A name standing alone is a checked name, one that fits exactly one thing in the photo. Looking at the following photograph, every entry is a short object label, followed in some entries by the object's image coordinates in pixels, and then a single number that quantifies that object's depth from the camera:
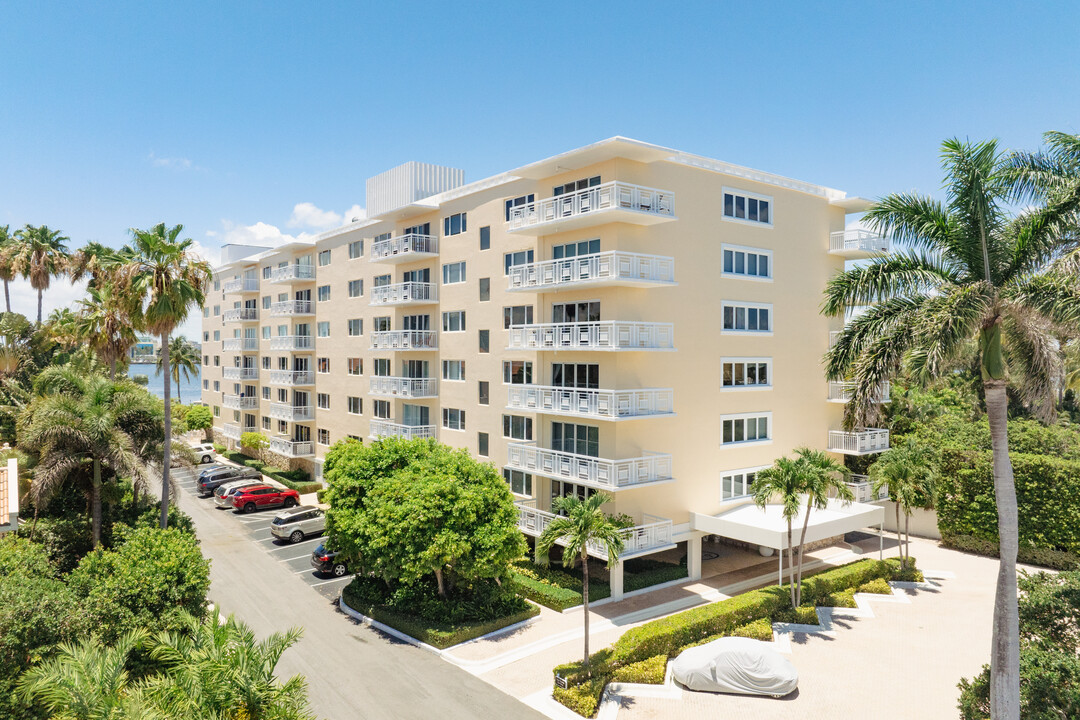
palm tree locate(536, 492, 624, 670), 19.12
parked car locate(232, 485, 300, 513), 40.50
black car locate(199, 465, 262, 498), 46.25
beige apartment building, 26.22
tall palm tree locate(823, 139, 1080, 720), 14.56
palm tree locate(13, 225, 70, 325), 41.88
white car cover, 18.55
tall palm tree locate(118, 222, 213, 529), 25.94
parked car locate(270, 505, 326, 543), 34.47
